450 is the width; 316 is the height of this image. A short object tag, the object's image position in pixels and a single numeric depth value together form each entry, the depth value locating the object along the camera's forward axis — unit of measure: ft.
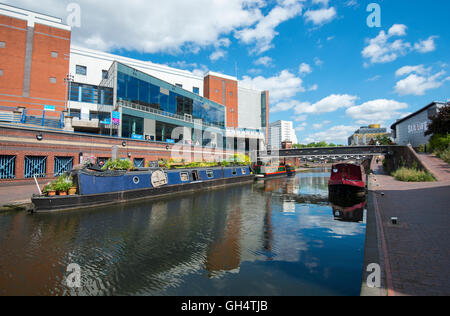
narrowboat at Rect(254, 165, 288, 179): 110.06
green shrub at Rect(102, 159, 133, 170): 50.85
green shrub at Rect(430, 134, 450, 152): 83.12
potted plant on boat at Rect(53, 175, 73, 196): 39.01
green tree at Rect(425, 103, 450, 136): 87.92
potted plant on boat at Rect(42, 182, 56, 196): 37.70
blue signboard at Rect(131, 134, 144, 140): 90.17
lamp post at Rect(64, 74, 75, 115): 102.89
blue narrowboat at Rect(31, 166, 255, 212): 38.68
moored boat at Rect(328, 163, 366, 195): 54.34
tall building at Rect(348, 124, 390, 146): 420.85
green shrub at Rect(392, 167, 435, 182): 58.06
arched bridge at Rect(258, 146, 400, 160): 127.33
